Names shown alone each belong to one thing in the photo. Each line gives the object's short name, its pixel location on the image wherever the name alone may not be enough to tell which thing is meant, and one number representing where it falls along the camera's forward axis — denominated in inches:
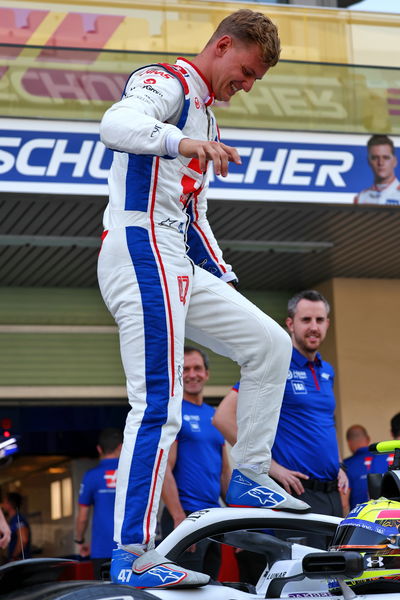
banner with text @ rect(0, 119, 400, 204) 749.9
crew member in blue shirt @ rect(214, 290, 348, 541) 387.9
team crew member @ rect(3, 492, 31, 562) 610.5
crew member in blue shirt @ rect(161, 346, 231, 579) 495.8
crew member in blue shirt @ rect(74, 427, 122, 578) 637.3
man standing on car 239.0
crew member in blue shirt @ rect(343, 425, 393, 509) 613.0
